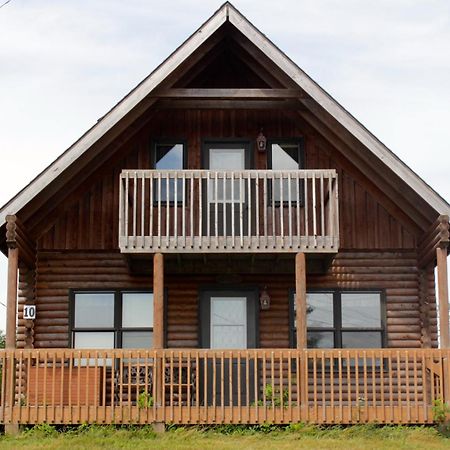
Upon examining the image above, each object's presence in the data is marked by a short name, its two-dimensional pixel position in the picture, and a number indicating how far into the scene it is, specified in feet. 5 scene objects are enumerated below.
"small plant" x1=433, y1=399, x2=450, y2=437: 51.90
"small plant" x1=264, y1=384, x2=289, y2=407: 52.70
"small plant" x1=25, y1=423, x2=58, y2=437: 51.32
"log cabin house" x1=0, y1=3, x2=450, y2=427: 55.77
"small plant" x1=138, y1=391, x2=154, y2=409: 52.08
